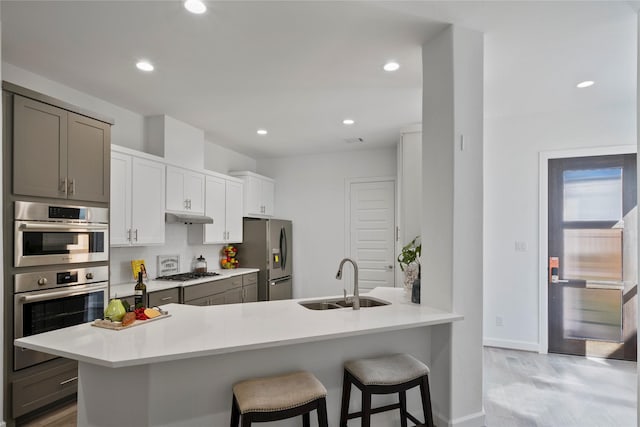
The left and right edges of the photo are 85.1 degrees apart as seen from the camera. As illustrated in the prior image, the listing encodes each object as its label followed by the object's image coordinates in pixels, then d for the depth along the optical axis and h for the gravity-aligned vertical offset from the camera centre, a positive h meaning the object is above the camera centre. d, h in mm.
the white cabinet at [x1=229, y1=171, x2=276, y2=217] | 5312 +361
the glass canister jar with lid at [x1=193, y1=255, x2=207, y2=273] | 4426 -630
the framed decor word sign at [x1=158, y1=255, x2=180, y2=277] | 4062 -578
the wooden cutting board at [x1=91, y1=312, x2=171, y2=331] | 1823 -577
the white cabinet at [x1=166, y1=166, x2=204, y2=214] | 3871 +304
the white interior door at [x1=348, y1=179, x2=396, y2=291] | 5492 -214
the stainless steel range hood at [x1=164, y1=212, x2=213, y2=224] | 3949 -18
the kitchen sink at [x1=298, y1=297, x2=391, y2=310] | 2588 -656
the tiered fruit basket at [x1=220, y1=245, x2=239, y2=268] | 5125 -613
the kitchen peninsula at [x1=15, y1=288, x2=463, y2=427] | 1568 -749
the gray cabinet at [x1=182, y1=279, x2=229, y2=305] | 3711 -868
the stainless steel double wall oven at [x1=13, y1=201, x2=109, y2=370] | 2357 -385
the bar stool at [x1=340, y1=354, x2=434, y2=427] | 1824 -879
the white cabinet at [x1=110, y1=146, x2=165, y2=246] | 3199 +161
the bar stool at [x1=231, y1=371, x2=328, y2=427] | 1538 -834
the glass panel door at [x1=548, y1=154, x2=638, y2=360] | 3629 -397
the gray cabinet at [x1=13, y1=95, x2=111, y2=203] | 2373 +473
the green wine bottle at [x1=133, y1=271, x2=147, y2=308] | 2062 -469
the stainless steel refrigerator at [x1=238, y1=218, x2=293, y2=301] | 5141 -556
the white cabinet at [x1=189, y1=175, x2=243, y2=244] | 4508 +62
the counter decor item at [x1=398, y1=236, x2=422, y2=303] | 2566 -414
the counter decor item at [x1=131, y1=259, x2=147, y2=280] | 3631 -528
